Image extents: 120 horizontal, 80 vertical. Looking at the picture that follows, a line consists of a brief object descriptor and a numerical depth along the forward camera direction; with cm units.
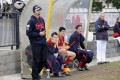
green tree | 2381
